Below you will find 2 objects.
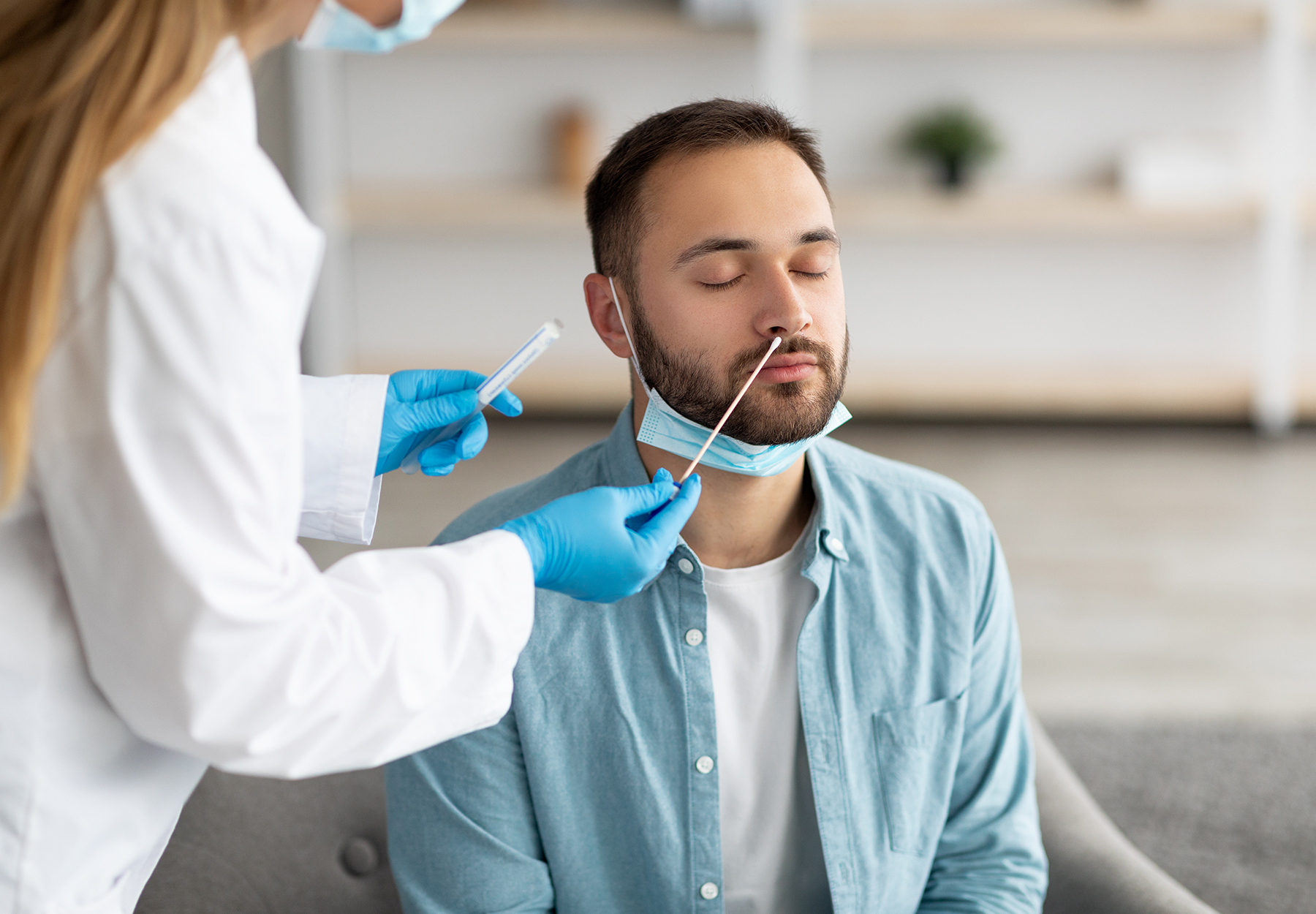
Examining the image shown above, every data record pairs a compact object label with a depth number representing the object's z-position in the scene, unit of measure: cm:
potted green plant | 471
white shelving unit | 462
